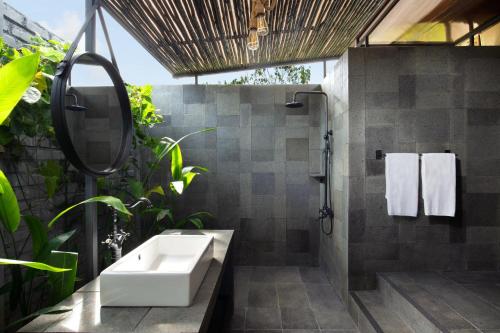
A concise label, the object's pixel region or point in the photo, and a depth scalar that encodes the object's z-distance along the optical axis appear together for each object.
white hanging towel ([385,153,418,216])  2.68
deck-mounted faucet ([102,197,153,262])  1.86
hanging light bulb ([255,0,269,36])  2.26
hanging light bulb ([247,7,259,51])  2.47
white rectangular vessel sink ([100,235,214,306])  1.35
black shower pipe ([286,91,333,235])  3.41
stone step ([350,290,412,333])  2.26
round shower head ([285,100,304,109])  3.40
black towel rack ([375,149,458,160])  2.75
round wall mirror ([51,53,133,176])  1.53
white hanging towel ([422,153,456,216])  2.64
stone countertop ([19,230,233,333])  1.19
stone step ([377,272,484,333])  1.94
